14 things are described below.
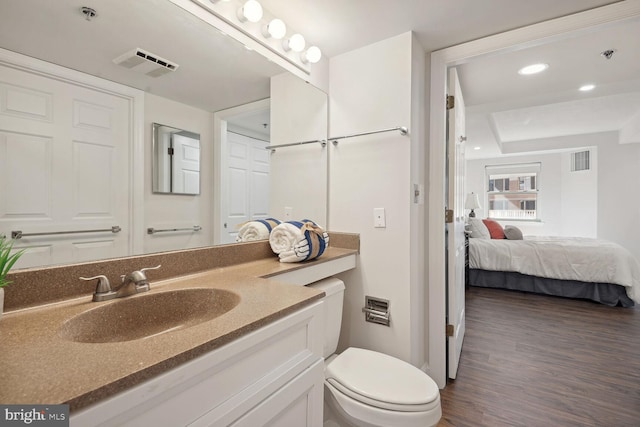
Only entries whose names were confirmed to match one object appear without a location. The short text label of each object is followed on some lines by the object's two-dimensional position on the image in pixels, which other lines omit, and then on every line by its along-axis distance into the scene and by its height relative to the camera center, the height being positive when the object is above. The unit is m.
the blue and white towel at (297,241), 1.43 -0.15
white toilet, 1.07 -0.70
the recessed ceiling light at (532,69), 2.08 +1.03
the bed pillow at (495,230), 4.30 -0.28
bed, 3.29 -0.68
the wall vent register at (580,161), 5.37 +0.95
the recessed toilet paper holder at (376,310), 1.70 -0.59
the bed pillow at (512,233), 4.21 -0.31
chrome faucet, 0.89 -0.24
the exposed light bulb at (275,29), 1.47 +0.91
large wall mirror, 0.86 +0.46
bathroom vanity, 0.48 -0.30
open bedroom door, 1.88 -0.11
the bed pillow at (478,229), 4.24 -0.26
